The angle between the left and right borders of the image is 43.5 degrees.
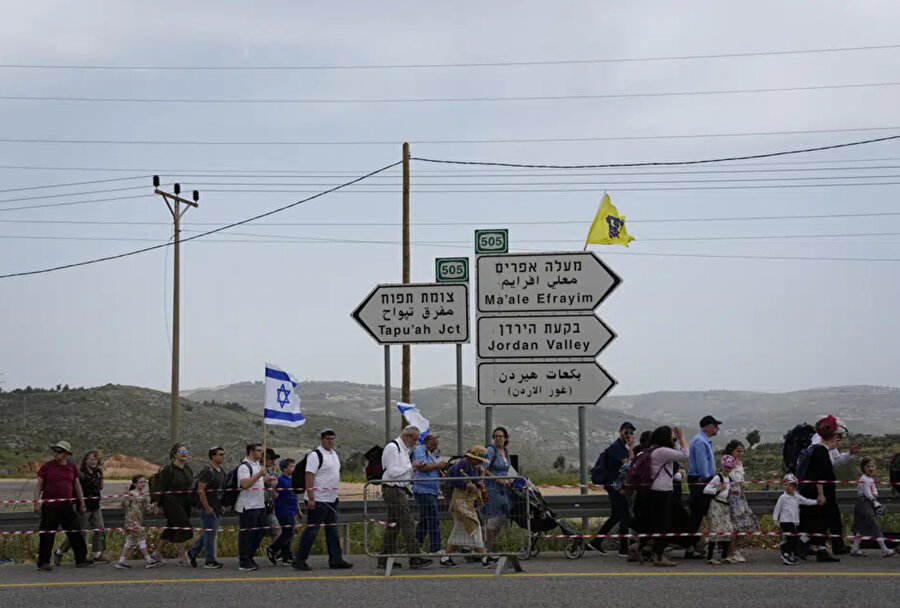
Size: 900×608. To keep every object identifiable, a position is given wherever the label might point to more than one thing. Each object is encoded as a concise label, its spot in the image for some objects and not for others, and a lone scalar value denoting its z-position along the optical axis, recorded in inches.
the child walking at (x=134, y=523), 585.0
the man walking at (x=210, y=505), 574.2
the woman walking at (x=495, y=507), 555.5
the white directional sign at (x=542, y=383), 688.4
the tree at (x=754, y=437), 2535.7
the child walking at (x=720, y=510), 541.3
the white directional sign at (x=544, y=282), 698.2
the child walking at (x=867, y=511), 549.3
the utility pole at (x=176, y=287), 1429.6
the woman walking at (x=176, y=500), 589.3
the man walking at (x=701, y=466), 558.3
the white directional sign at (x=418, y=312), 717.9
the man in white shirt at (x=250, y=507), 567.5
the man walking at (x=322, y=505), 549.6
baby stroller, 558.6
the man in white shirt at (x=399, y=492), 542.3
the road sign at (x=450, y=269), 730.8
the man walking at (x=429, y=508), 554.9
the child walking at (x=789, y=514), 540.2
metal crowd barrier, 522.3
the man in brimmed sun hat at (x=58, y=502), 574.9
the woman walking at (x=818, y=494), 540.4
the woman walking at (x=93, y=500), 609.0
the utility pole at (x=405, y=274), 880.9
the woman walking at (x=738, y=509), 546.3
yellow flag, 821.9
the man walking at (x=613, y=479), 585.3
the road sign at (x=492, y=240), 736.3
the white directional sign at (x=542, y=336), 692.7
